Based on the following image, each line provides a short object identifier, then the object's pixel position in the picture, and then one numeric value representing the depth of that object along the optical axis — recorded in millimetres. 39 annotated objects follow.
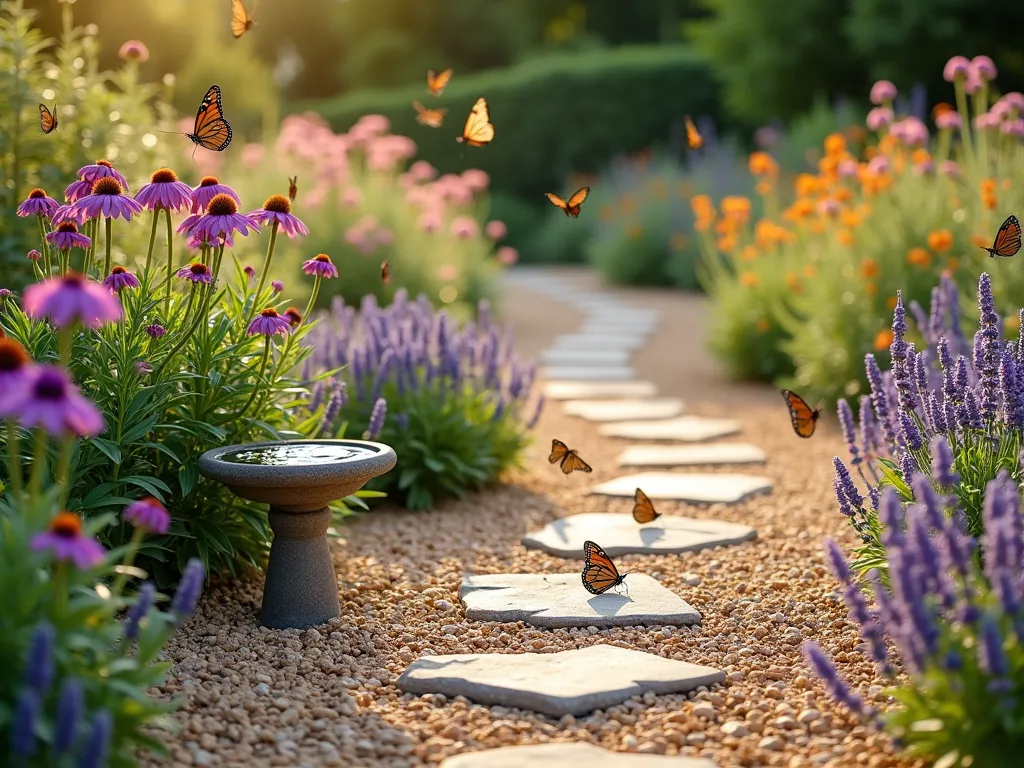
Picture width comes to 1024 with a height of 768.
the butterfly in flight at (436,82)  3977
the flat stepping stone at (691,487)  4637
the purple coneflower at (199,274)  3006
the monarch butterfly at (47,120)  3267
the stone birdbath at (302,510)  2947
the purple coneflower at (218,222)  2914
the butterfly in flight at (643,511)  3973
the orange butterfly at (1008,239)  3555
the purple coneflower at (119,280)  2922
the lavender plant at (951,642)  1950
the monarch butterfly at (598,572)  3252
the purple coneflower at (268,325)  3076
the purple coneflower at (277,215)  3068
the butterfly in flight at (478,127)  4000
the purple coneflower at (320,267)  3283
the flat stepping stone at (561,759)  2238
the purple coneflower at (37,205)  3014
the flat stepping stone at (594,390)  6879
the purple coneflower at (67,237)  2953
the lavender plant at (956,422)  2812
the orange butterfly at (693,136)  4809
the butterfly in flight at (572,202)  3874
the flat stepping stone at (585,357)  7953
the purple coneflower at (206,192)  3039
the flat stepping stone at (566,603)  3180
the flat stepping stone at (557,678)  2572
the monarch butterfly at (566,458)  4152
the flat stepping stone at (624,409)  6281
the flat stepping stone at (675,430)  5797
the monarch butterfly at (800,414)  4062
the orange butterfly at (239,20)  3543
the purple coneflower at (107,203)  2797
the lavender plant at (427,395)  4582
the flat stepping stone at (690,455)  5273
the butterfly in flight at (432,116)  4238
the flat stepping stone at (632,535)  3895
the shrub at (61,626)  1701
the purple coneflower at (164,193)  2865
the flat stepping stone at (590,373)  7418
